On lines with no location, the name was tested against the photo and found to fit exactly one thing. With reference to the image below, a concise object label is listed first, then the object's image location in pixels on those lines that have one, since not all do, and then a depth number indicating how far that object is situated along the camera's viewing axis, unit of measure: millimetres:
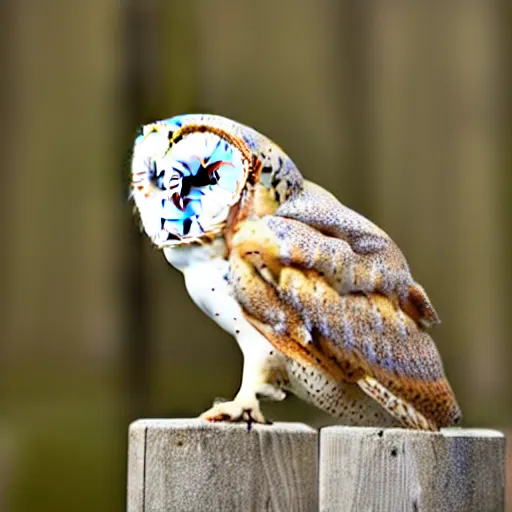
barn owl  7703
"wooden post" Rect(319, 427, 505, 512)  7605
